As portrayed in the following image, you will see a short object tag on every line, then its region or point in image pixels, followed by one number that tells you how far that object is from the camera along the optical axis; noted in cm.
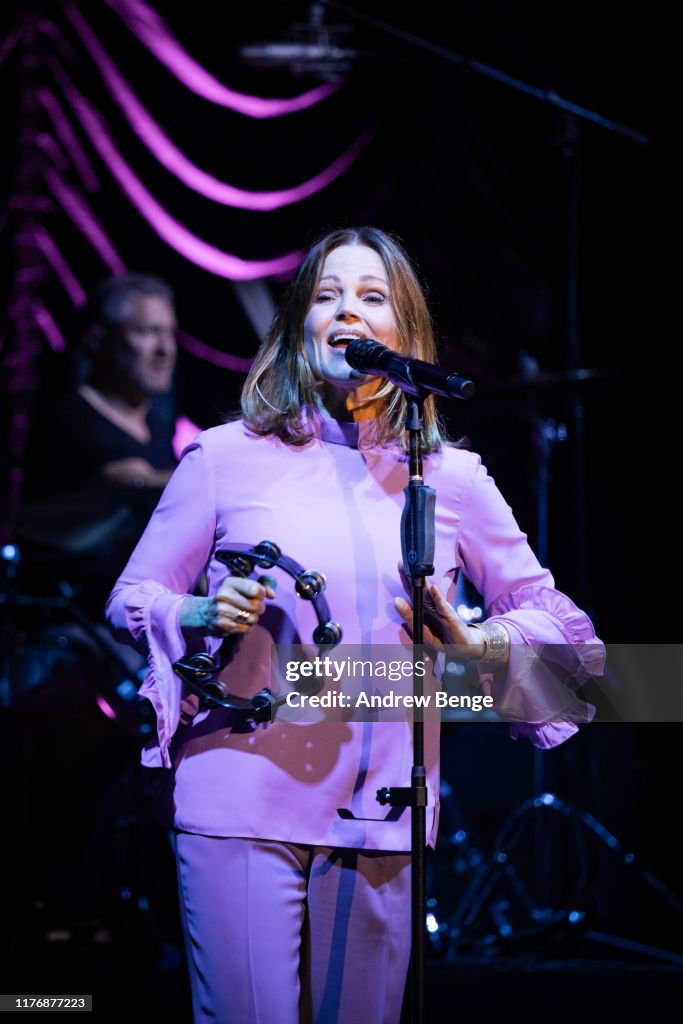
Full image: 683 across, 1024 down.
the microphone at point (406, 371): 729
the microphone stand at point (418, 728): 724
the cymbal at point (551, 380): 991
